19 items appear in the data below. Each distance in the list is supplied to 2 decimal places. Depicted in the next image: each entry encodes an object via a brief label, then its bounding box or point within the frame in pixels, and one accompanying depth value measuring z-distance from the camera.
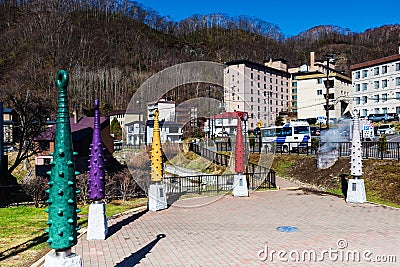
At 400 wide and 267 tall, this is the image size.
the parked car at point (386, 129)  37.25
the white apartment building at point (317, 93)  56.34
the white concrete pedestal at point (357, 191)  13.01
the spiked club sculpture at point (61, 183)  4.05
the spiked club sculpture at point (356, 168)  12.85
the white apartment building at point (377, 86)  45.44
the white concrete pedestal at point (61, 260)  4.12
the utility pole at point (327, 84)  26.56
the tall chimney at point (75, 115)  30.53
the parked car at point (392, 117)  44.84
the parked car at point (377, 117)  45.60
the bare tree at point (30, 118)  22.92
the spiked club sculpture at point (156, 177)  11.41
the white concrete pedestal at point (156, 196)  11.90
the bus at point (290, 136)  27.81
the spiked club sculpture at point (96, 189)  8.57
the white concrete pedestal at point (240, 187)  14.62
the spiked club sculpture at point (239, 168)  13.86
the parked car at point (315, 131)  39.21
